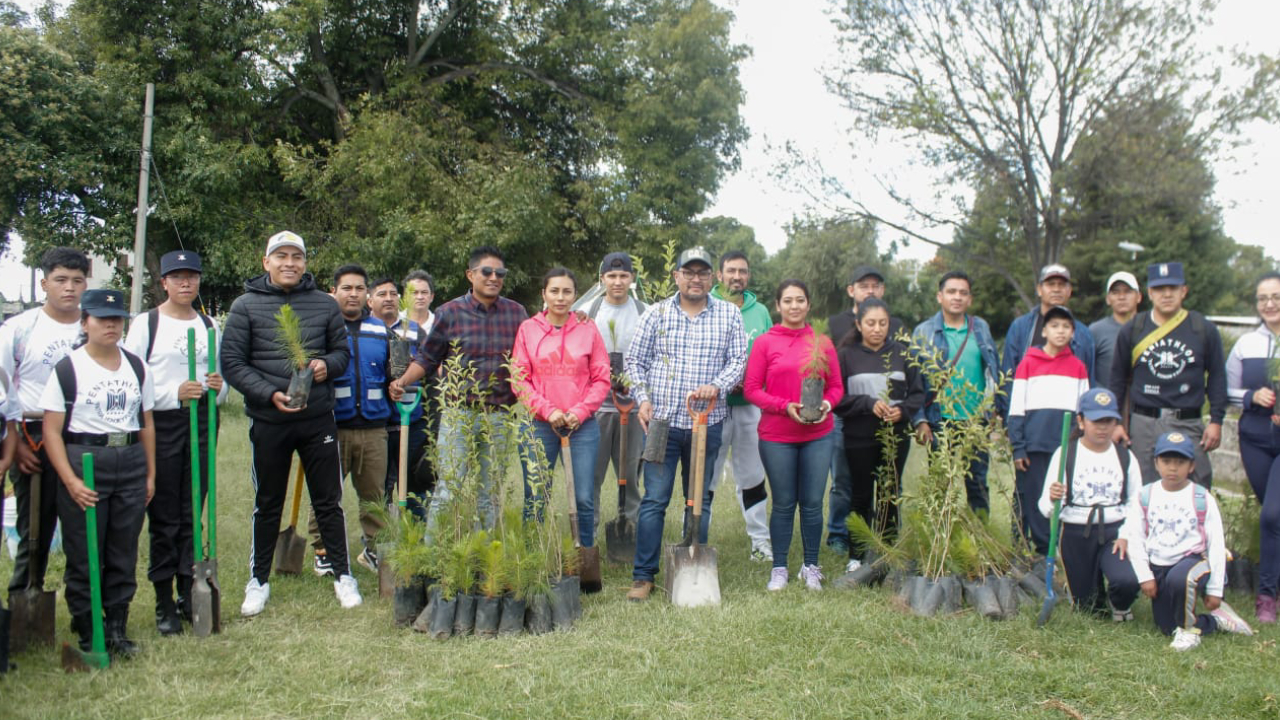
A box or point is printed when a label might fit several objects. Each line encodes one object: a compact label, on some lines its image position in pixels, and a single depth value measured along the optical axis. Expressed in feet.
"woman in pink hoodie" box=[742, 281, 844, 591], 17.13
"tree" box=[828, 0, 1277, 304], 53.78
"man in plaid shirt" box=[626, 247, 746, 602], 16.99
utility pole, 49.19
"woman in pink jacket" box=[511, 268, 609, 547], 17.13
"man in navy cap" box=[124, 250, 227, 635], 15.38
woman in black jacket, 18.06
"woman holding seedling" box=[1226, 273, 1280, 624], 15.83
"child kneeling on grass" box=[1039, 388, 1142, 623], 15.48
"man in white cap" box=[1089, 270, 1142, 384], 19.27
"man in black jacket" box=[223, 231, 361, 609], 16.01
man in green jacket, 20.51
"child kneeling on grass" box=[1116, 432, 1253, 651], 14.40
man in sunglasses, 17.30
